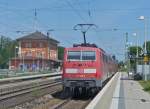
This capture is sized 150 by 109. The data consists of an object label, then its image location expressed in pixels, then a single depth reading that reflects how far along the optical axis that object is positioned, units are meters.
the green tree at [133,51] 148.75
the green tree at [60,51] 173.86
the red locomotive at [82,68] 27.52
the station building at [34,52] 126.24
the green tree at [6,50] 143.81
